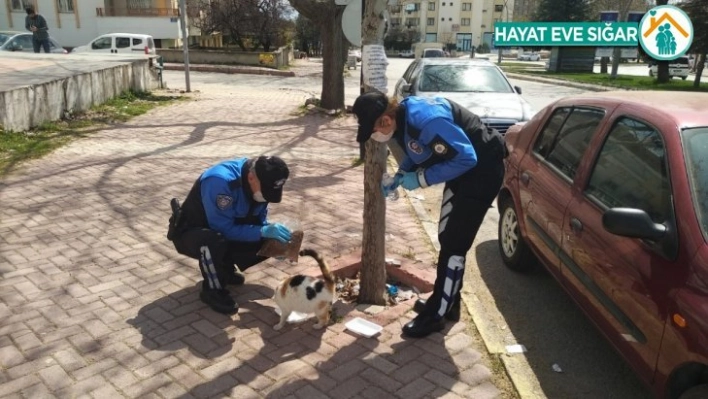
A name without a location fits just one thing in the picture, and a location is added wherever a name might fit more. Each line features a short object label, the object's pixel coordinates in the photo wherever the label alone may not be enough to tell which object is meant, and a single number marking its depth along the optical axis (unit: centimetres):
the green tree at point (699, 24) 2295
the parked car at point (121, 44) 2433
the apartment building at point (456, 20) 9025
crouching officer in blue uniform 350
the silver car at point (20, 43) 2022
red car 234
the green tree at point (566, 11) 4503
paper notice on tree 371
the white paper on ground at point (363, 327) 347
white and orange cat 343
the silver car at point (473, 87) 796
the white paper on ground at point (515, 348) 342
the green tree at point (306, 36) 4962
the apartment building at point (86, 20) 3588
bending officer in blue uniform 302
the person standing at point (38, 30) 1781
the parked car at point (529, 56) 6349
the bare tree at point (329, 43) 1188
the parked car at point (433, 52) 3491
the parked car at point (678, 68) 3234
